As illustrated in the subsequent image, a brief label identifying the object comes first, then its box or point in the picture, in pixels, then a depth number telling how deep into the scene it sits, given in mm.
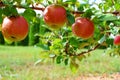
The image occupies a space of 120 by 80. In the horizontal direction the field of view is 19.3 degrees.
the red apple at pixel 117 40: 2090
